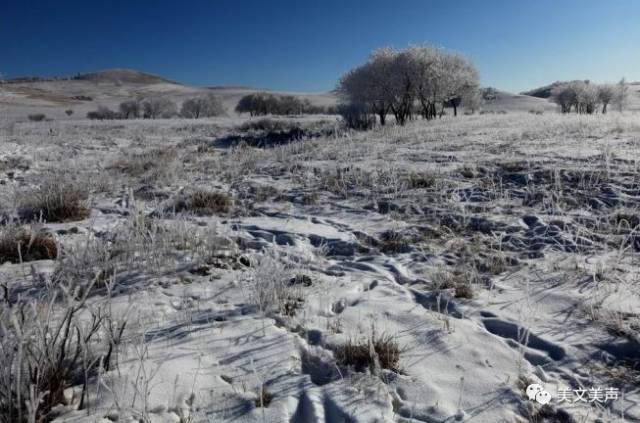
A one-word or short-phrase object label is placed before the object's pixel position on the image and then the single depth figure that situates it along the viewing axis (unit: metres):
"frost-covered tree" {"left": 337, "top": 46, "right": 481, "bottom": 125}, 28.94
